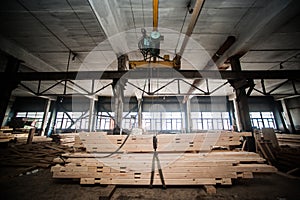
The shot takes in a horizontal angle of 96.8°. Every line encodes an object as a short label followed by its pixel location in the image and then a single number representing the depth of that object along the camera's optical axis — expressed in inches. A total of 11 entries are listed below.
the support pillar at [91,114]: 478.9
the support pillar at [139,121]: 450.9
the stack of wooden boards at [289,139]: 348.4
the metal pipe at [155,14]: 118.1
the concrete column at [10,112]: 519.3
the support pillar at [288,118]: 502.1
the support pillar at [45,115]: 491.8
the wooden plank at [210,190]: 103.7
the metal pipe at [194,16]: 113.3
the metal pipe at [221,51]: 183.8
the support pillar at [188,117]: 474.3
